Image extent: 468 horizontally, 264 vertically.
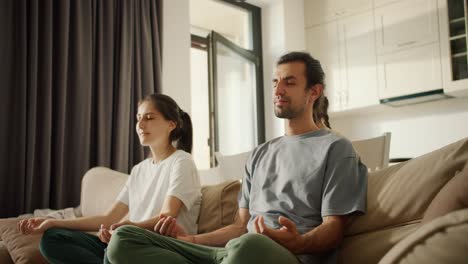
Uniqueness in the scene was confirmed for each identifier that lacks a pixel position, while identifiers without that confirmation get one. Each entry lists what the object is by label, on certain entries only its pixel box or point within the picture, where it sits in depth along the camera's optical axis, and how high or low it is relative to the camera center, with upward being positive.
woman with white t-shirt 1.67 -0.19
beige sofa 0.59 -0.14
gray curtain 2.66 +0.40
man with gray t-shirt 1.14 -0.16
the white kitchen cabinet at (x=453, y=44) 3.88 +0.82
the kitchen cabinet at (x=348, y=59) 4.46 +0.84
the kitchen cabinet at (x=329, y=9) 4.57 +1.37
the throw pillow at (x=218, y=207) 1.89 -0.25
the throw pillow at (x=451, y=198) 0.94 -0.12
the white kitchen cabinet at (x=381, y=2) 4.36 +1.32
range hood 4.00 +0.38
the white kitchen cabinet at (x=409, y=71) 4.02 +0.62
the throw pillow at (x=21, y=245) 1.80 -0.36
